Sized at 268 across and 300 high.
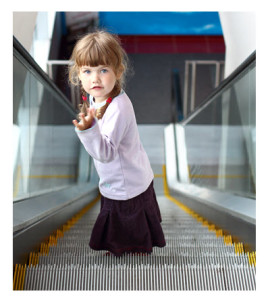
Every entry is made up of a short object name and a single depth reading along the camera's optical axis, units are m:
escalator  2.22
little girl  2.20
